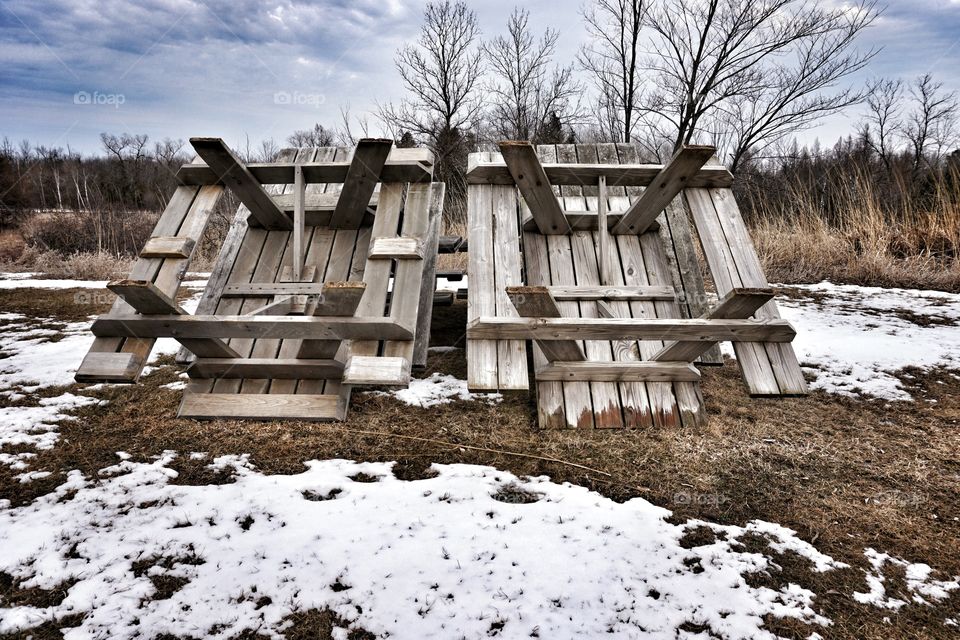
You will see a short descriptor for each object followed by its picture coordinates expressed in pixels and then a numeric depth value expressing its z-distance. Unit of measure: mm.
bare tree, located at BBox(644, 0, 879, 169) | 13352
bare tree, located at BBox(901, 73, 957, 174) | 19859
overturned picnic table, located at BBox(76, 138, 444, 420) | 2672
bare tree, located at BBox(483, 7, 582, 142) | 20312
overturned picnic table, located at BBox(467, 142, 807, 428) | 2744
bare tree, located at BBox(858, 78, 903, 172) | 18531
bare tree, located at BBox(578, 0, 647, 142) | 15105
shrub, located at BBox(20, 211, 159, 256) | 11711
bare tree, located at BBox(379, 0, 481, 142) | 20797
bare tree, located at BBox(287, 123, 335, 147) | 21656
